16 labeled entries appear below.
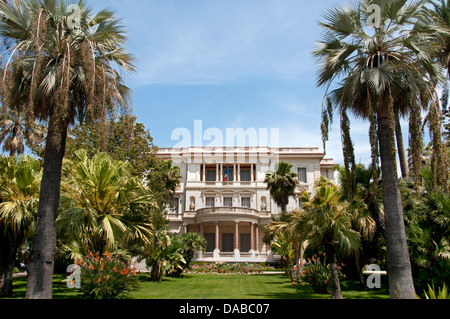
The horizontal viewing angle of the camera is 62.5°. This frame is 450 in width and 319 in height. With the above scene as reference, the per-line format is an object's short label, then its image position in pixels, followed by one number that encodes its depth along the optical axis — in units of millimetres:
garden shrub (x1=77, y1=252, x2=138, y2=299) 11336
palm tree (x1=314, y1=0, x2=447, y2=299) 9727
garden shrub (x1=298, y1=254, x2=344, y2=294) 15788
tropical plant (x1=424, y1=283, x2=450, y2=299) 6702
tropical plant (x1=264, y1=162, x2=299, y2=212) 34219
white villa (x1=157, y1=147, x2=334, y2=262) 42125
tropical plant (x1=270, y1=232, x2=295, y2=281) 20406
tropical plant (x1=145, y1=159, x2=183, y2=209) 25858
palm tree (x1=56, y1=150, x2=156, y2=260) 11445
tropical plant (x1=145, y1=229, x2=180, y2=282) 19344
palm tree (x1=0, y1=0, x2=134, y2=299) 9273
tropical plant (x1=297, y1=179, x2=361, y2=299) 12938
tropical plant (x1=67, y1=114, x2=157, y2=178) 22594
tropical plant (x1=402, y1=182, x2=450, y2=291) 12391
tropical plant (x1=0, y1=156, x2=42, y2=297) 12391
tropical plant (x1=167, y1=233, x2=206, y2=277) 25144
